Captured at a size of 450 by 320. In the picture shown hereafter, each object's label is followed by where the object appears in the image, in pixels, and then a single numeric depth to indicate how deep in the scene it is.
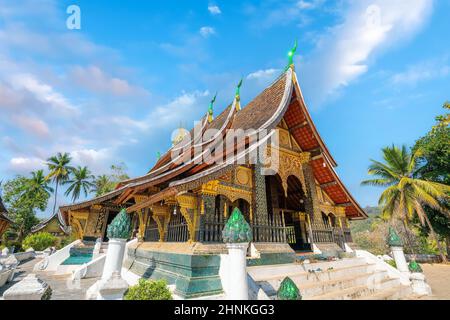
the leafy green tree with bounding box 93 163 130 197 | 30.66
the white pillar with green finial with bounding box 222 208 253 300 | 3.77
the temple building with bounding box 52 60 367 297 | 4.93
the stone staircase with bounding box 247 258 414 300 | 4.77
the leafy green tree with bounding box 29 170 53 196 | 34.25
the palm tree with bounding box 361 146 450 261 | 15.21
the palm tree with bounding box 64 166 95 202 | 35.28
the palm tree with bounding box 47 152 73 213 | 34.97
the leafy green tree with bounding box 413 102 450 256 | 15.96
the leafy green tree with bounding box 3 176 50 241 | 30.97
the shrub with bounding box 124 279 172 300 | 3.63
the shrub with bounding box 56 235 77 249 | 23.57
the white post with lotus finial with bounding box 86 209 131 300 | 3.43
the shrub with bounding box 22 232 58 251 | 21.20
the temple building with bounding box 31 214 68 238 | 23.68
